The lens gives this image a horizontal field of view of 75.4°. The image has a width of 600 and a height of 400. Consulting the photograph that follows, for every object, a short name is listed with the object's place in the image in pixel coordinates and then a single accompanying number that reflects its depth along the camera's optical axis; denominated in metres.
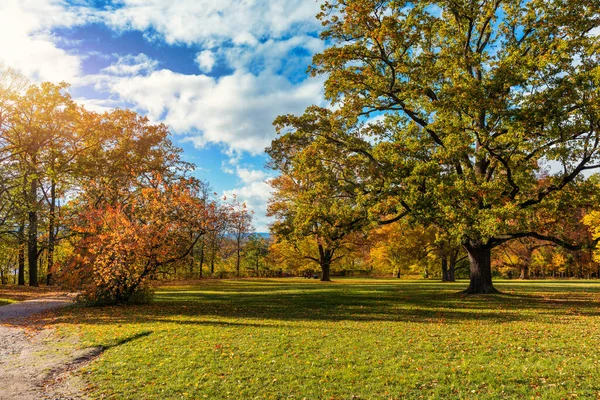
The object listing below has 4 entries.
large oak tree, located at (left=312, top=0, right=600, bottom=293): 15.58
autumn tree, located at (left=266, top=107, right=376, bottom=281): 20.88
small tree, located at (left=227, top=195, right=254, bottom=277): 53.10
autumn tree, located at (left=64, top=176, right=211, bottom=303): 17.33
